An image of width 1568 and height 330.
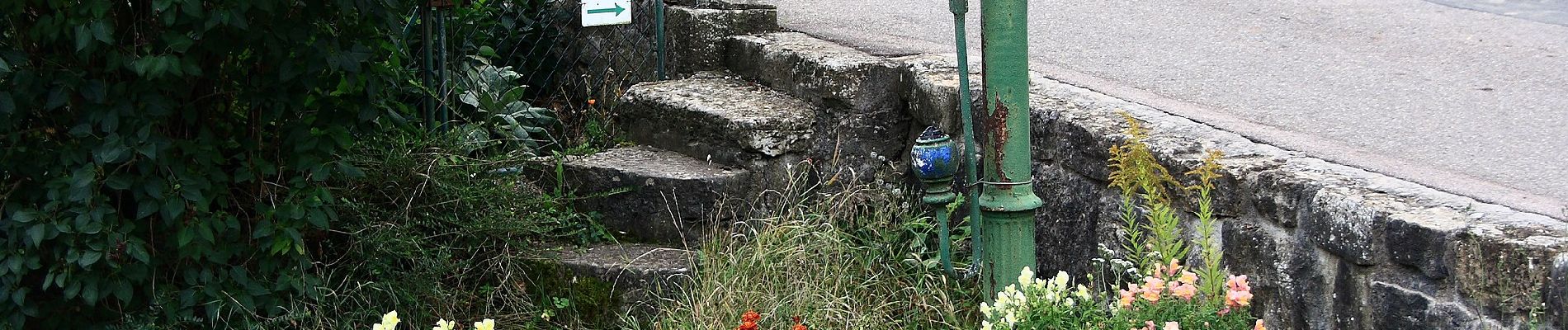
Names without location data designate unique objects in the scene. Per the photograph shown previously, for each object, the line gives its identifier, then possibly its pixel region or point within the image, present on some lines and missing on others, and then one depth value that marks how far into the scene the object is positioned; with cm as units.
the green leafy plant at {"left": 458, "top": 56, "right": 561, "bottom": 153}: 445
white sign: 443
